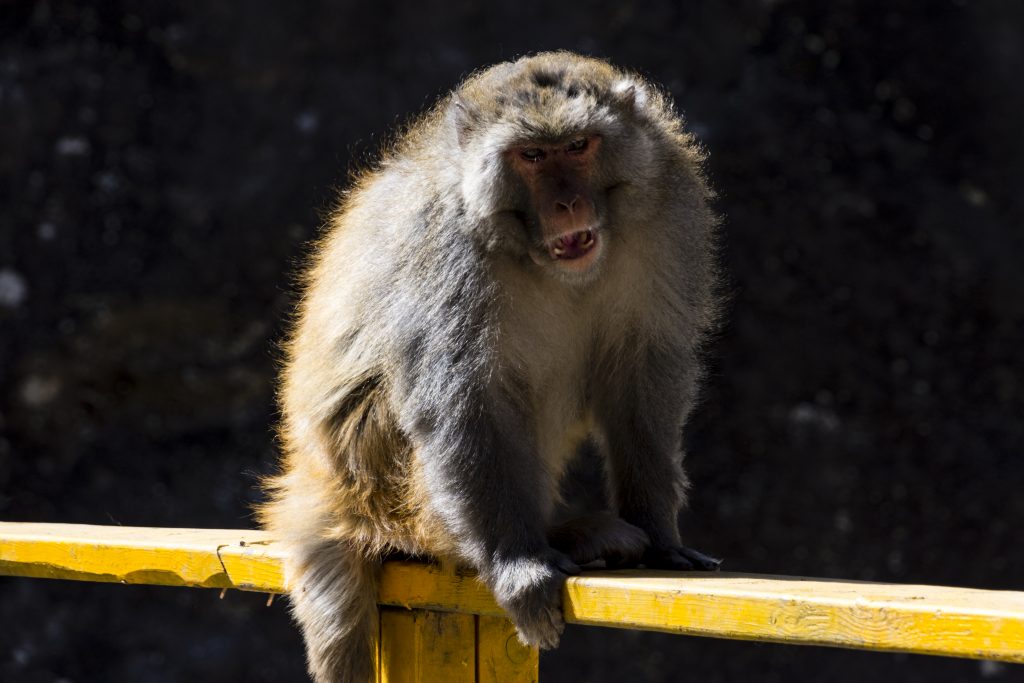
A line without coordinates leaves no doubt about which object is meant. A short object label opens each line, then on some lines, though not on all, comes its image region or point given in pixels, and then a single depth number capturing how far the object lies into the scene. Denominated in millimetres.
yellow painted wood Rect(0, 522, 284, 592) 7172
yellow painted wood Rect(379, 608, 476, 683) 6652
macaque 6570
